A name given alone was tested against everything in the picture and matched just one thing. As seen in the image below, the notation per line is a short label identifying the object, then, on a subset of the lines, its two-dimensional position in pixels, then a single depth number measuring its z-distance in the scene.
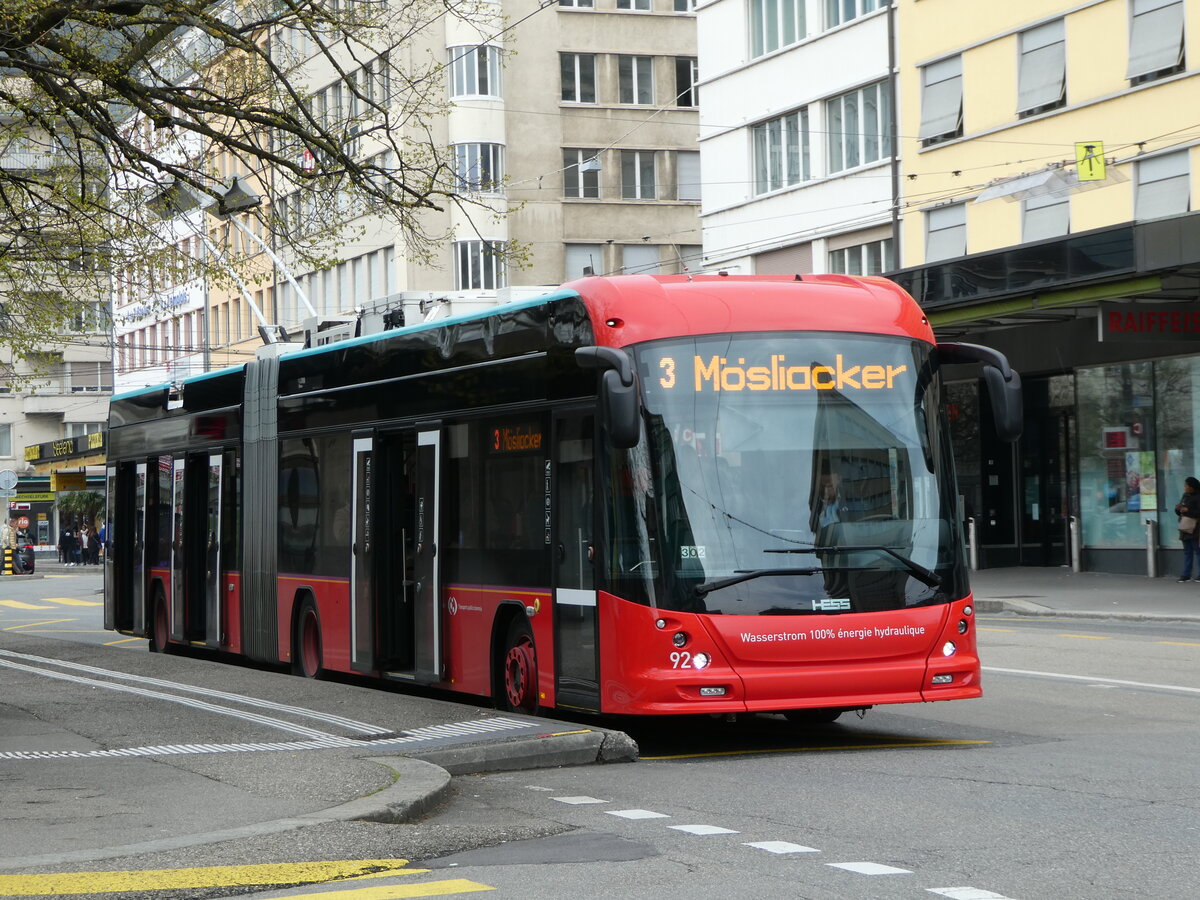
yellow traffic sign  33.34
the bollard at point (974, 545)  36.91
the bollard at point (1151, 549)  32.22
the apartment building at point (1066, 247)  30.08
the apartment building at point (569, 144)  60.28
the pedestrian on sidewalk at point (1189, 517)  30.02
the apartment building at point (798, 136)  40.19
